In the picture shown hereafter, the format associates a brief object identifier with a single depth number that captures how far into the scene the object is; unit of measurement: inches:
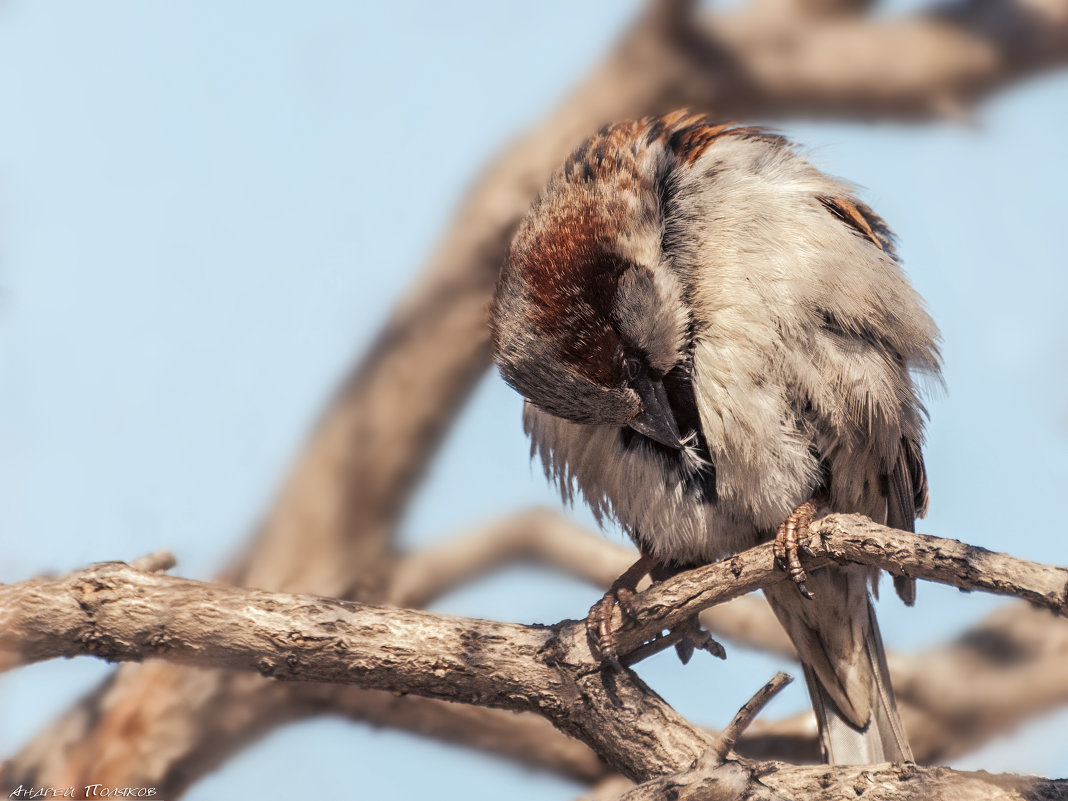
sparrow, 226.7
